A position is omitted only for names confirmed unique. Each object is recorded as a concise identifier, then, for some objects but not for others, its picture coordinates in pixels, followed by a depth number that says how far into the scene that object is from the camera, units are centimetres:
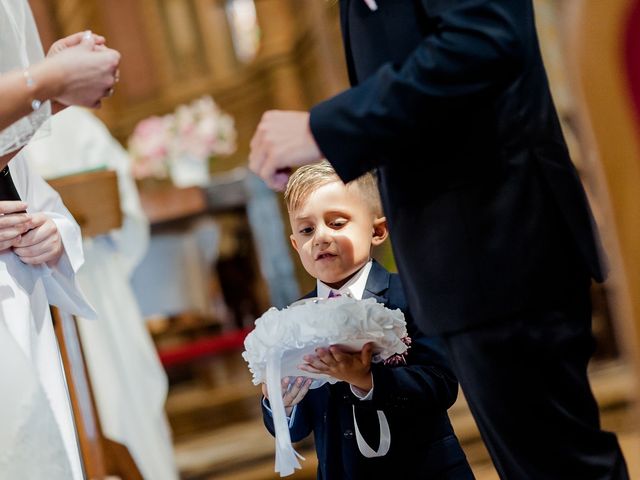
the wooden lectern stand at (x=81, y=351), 321
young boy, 172
